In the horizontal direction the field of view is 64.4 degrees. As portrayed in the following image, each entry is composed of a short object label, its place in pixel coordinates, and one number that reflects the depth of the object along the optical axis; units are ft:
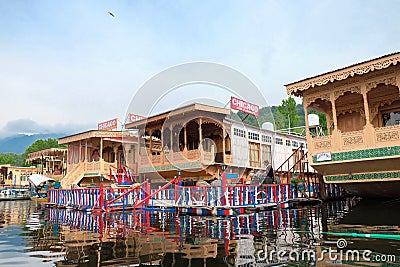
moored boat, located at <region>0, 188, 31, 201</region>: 118.48
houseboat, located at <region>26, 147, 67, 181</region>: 119.44
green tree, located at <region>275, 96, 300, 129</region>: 166.50
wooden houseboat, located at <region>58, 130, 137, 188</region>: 82.43
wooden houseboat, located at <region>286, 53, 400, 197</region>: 40.91
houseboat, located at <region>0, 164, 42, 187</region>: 161.04
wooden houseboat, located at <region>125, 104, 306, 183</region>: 62.49
